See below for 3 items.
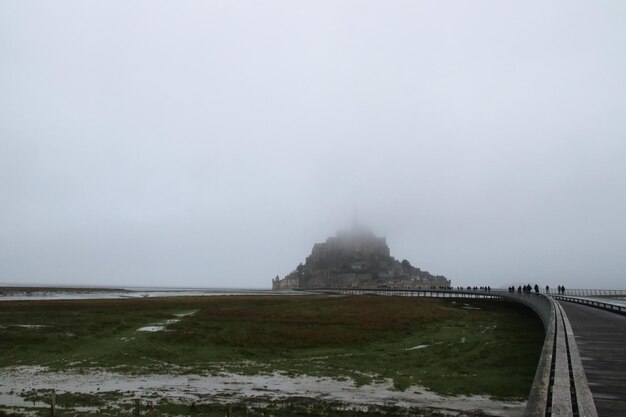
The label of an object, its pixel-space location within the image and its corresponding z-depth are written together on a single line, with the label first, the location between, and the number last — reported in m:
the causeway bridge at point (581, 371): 7.66
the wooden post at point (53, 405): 14.36
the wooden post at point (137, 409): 14.36
